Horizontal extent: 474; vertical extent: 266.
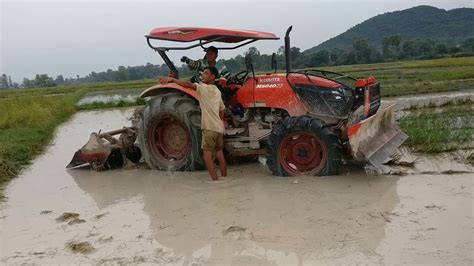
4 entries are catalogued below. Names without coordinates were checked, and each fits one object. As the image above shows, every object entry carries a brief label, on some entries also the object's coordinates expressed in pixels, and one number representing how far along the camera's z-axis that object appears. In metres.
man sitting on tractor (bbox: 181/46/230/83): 6.52
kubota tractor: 5.82
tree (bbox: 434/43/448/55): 51.38
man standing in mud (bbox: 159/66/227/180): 5.99
